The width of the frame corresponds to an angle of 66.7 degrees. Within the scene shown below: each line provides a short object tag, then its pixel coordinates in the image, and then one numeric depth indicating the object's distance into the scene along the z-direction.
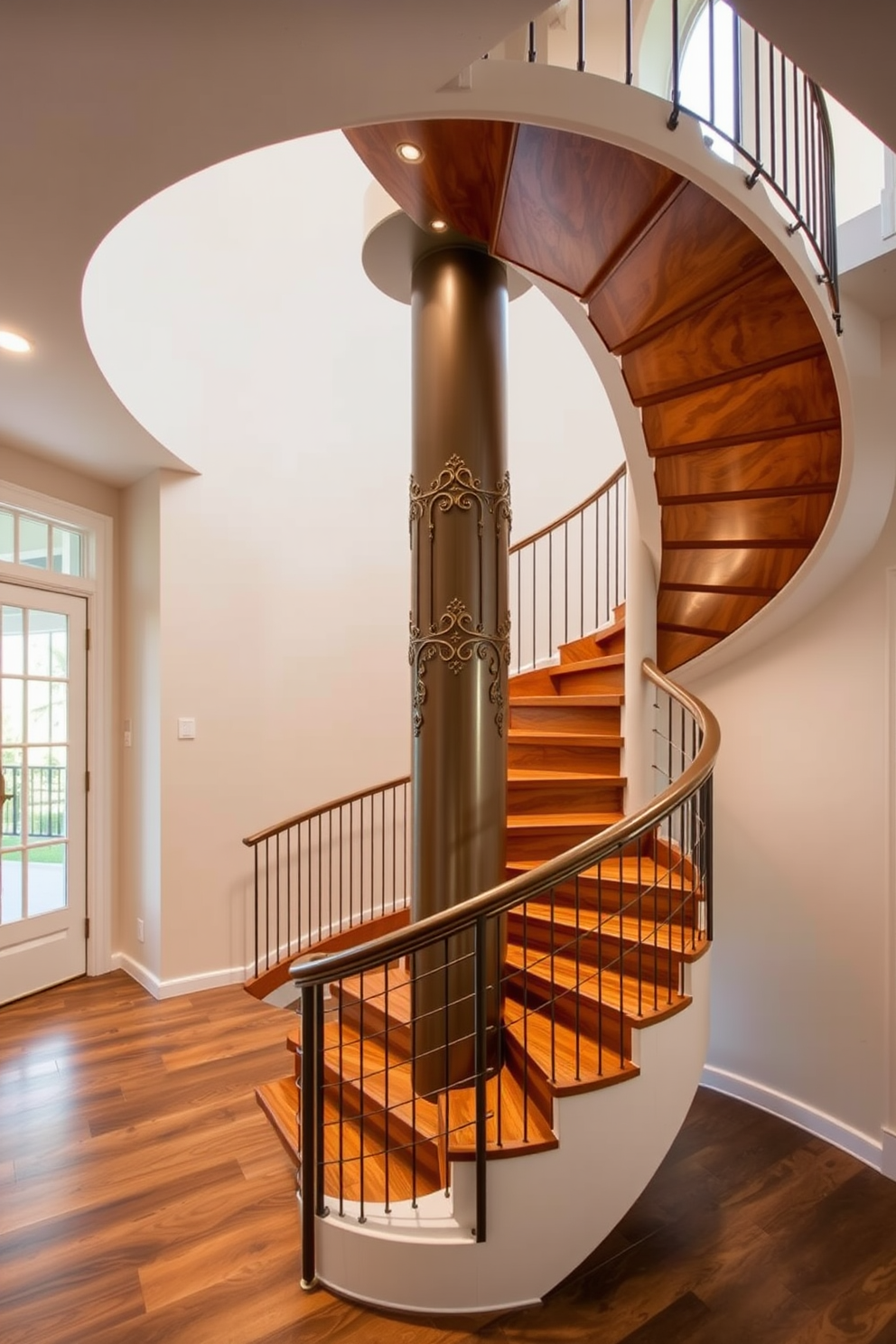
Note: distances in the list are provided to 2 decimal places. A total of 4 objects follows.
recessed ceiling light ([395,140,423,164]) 1.69
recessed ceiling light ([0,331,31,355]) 2.39
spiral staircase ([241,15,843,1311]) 1.80
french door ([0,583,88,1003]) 3.53
